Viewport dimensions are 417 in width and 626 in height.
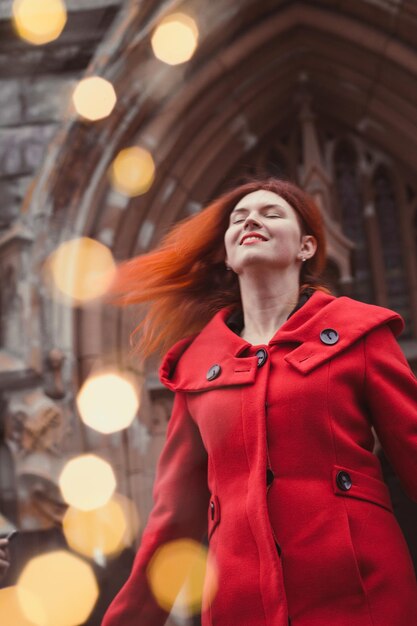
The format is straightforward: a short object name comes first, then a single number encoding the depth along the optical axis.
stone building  3.05
